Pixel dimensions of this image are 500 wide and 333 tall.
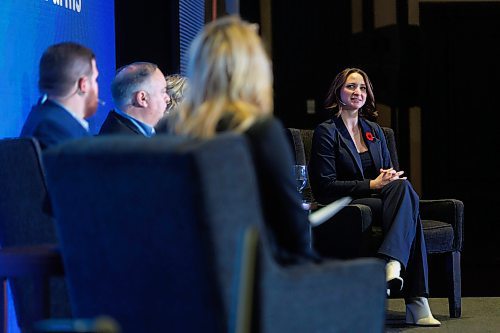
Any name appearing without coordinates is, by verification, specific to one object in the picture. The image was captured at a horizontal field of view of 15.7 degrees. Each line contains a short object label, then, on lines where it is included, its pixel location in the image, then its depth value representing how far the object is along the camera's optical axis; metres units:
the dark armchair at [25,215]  5.93
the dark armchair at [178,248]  4.12
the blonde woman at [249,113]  4.56
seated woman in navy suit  10.02
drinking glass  8.64
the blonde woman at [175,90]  9.37
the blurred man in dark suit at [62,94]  6.25
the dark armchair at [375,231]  10.06
